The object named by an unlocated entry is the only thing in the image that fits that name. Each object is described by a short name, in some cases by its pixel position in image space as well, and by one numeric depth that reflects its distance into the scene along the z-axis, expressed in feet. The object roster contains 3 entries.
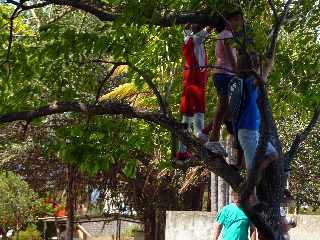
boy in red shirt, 36.11
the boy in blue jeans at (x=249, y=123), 32.29
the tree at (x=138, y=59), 31.15
